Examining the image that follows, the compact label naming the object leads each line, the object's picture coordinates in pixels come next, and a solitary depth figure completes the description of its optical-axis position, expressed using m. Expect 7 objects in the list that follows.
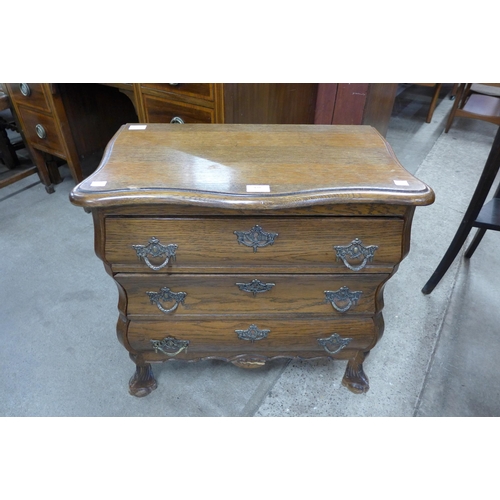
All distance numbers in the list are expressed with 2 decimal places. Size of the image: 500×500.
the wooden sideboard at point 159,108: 1.52
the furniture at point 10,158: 2.49
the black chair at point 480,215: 1.43
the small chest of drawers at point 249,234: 0.89
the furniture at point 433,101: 3.64
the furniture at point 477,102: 3.23
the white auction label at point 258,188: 0.88
